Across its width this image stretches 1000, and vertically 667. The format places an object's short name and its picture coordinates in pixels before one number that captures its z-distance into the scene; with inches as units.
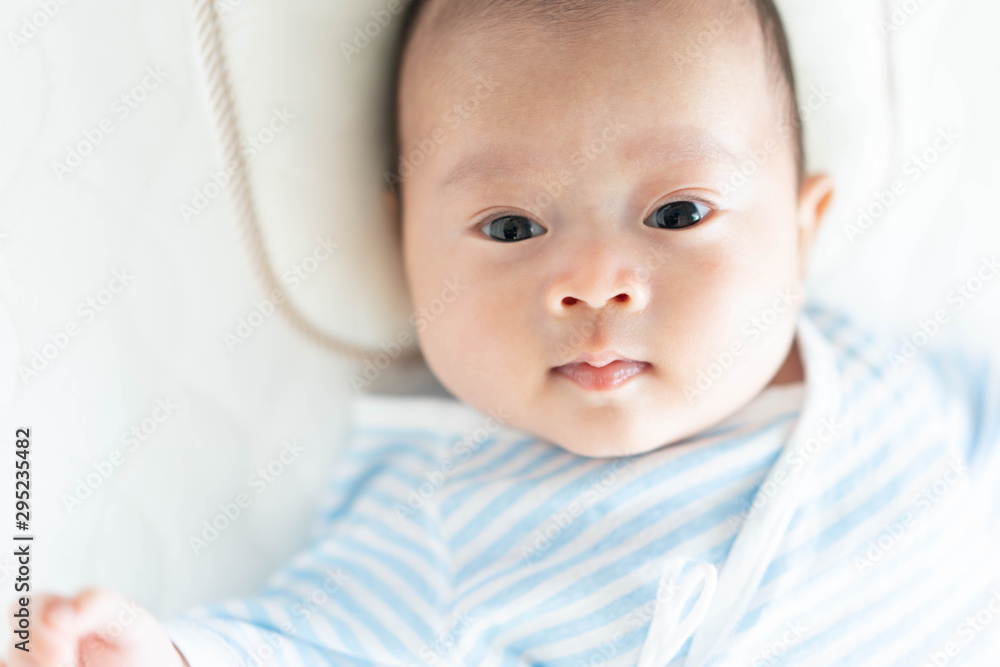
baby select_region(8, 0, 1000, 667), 19.7
